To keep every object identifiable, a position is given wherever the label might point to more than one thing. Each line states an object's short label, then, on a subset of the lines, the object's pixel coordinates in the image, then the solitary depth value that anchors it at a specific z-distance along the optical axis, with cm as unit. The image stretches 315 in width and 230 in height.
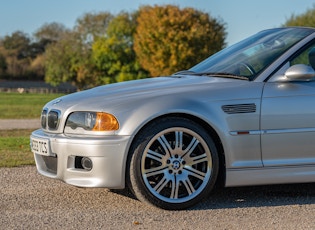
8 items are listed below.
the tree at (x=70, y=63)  9475
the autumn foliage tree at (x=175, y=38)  6950
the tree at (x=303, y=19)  5516
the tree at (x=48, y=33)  12284
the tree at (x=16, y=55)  10988
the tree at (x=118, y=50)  8981
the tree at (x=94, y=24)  9462
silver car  508
